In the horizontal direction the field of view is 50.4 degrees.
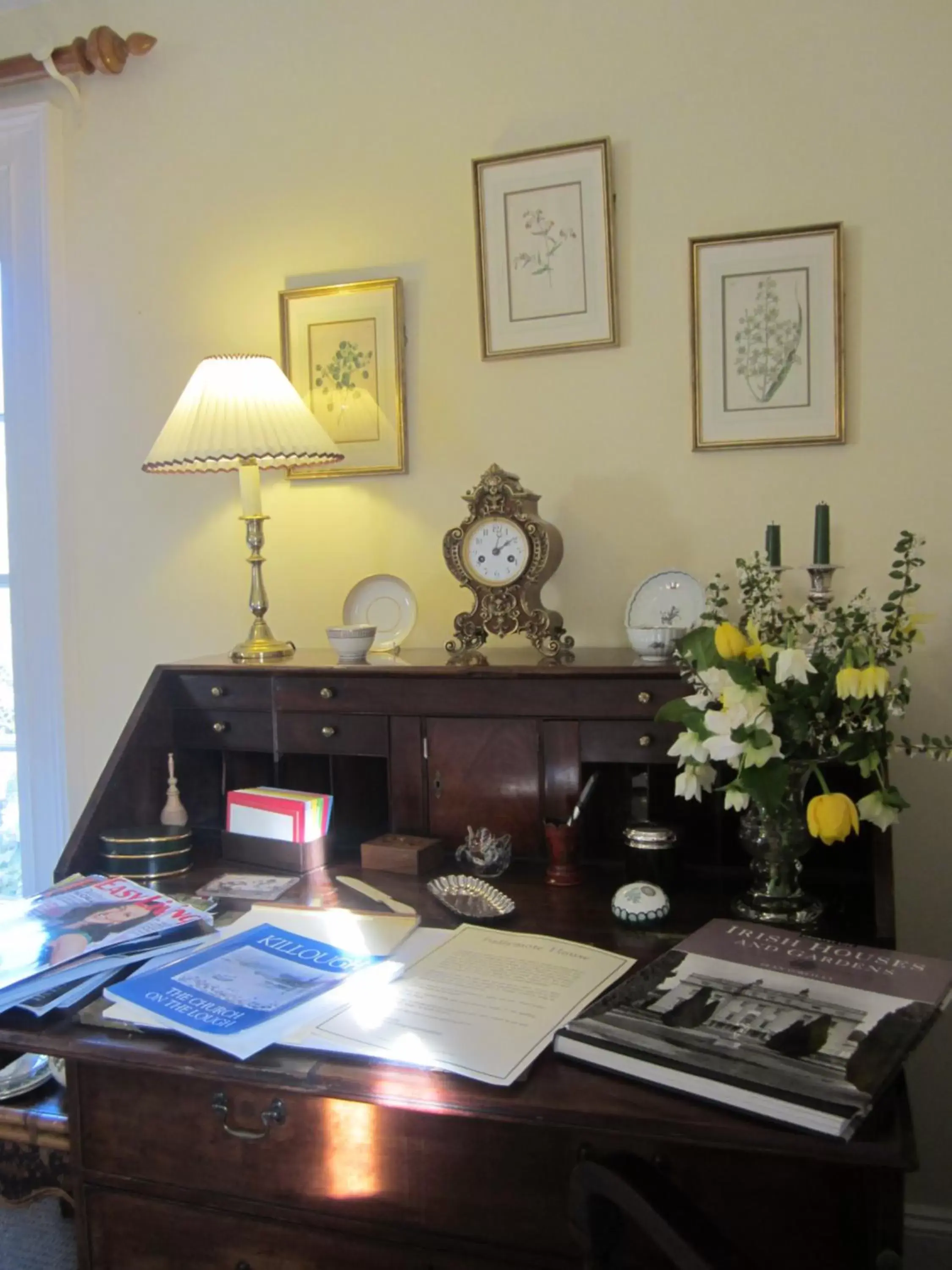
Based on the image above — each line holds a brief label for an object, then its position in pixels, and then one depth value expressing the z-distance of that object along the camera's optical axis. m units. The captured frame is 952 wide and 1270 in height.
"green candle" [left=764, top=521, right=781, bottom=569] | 1.49
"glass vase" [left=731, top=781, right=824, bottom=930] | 1.30
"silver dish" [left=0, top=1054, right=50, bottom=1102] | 1.34
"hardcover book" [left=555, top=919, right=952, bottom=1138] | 0.88
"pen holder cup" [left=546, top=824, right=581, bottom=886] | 1.46
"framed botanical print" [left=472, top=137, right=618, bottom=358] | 1.75
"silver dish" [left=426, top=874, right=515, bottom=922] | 1.34
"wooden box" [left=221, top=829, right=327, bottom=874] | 1.58
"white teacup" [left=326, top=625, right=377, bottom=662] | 1.65
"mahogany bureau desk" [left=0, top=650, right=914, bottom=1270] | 0.92
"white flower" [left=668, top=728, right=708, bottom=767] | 1.28
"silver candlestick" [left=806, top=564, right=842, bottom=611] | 1.47
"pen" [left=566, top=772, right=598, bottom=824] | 1.48
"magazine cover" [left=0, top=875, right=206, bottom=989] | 1.21
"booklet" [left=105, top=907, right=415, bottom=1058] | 1.06
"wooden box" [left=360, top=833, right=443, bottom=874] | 1.52
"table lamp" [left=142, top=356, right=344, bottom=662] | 1.69
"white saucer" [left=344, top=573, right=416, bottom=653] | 1.82
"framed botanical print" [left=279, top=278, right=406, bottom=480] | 1.89
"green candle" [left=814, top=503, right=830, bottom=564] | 1.44
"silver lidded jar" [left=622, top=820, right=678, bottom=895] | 1.41
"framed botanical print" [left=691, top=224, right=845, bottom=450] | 1.65
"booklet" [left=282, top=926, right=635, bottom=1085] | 0.98
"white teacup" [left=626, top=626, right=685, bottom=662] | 1.50
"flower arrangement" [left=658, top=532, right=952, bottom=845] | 1.21
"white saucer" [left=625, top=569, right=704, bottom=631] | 1.63
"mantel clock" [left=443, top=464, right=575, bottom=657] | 1.62
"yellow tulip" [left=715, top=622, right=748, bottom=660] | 1.27
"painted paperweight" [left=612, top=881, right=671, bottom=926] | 1.28
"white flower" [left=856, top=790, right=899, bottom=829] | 1.23
